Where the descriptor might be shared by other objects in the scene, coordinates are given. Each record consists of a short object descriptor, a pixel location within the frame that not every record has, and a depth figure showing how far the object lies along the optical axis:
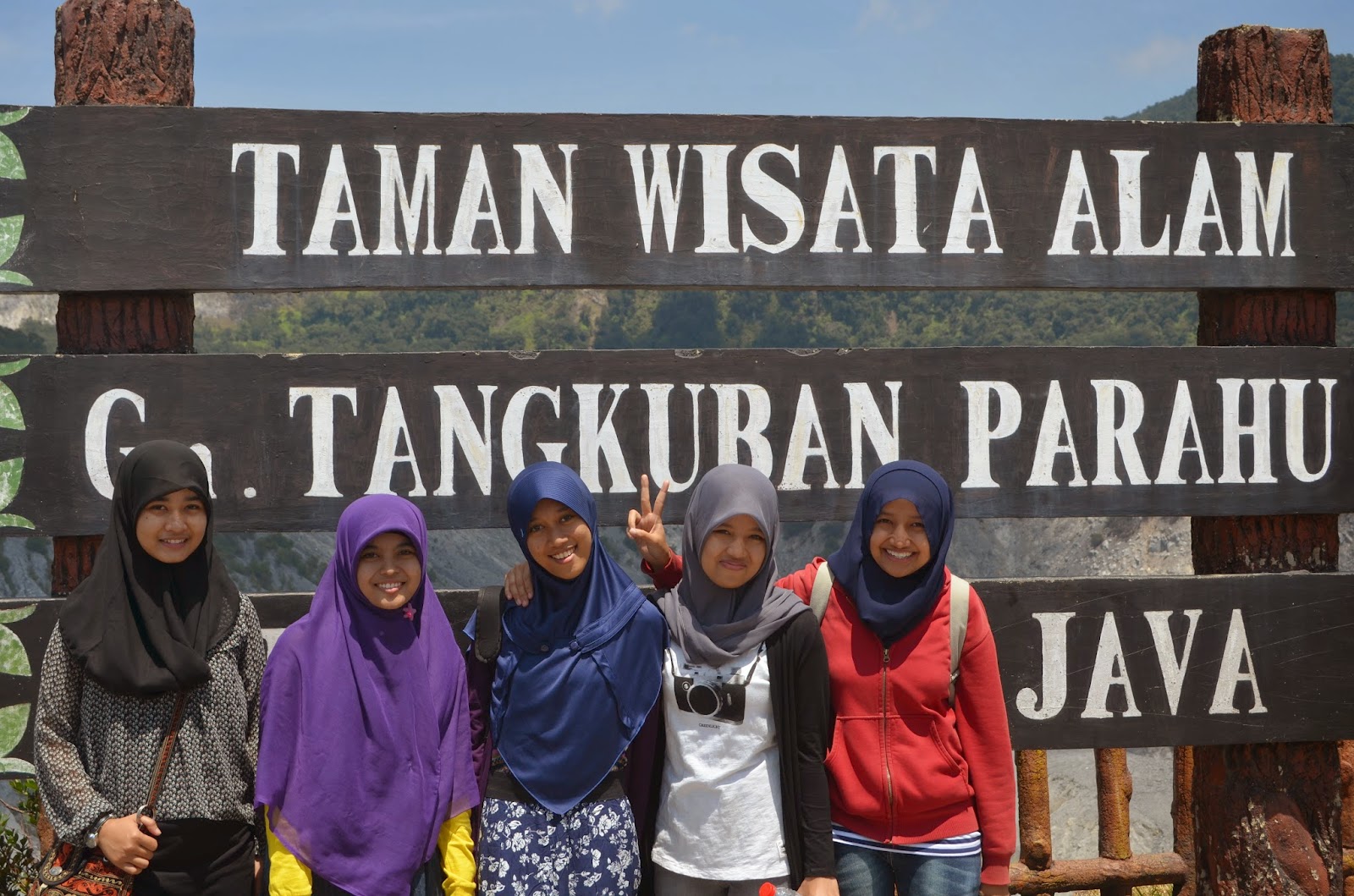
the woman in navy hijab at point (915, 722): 2.97
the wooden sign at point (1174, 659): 4.00
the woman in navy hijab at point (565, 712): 2.86
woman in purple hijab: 2.81
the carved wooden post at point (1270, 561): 4.09
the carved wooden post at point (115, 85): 3.74
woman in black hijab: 2.74
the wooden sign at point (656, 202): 3.76
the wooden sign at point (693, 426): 3.73
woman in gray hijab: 2.87
